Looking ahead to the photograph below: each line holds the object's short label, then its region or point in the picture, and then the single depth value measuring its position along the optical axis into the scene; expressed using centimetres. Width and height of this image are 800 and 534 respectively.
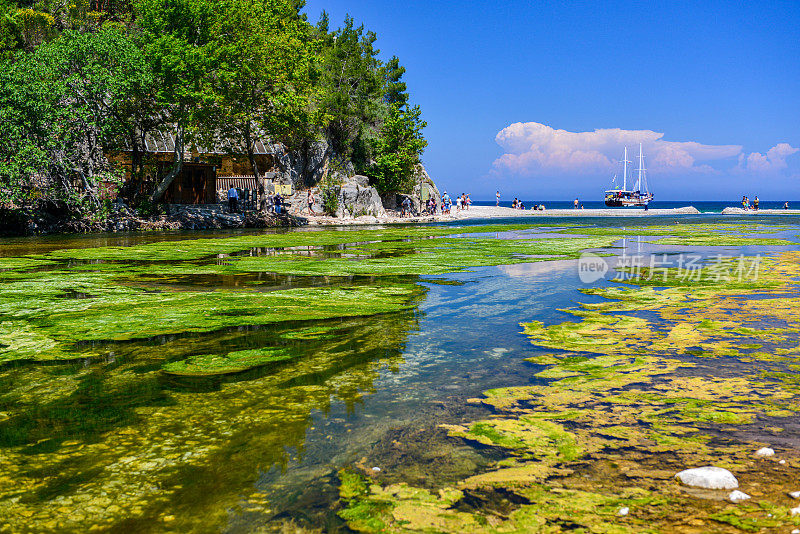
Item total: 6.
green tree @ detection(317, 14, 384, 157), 5319
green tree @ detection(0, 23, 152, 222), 2570
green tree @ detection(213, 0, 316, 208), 3284
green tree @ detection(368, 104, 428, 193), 5459
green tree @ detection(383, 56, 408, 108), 6606
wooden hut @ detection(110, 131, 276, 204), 3862
